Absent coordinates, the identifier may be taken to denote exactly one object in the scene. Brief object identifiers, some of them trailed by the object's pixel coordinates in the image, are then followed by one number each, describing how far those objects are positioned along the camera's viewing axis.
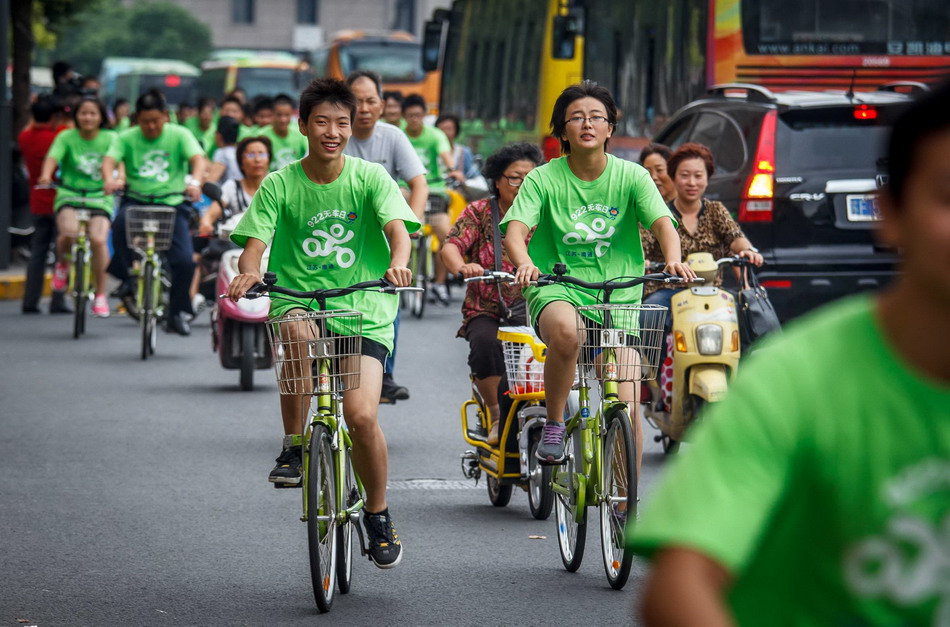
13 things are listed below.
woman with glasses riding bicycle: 12.72
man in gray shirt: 19.37
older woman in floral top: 15.20
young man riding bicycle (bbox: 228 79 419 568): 12.00
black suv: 21.52
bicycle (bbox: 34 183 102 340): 28.11
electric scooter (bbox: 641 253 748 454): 16.37
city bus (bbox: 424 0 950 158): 31.67
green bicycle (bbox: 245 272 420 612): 11.42
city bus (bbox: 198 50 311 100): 82.81
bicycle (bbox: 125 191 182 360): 25.95
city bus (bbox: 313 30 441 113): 73.37
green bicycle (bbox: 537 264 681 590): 12.09
